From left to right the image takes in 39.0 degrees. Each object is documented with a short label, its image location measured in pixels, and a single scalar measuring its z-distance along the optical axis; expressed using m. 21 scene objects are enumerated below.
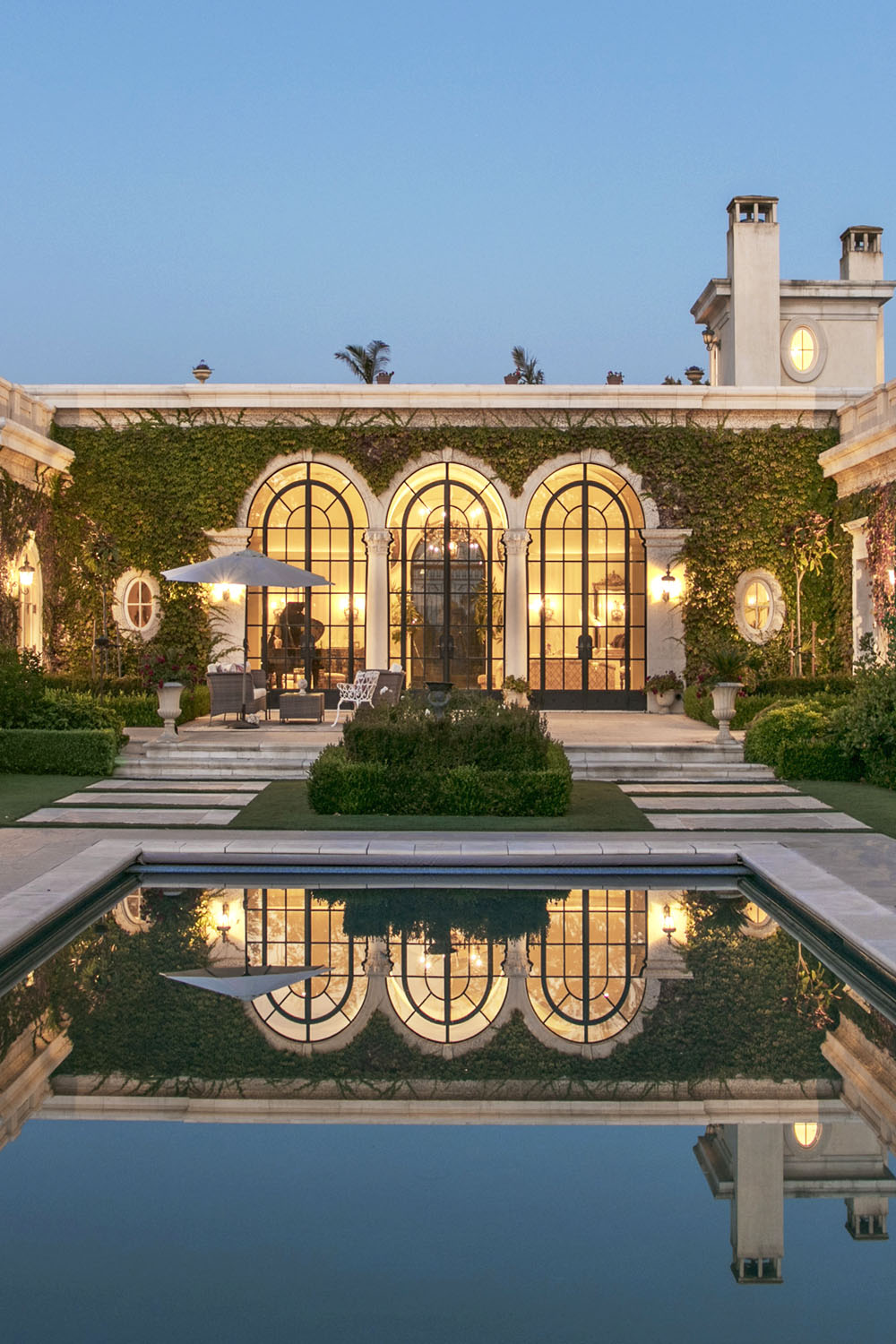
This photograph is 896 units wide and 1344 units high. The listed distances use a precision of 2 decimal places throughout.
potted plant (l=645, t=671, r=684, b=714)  19.73
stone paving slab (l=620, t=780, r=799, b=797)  12.78
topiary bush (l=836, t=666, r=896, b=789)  12.66
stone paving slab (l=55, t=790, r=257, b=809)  11.72
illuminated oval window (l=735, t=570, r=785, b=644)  19.97
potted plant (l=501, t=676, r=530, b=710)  19.50
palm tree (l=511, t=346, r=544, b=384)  36.12
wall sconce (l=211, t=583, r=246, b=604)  19.80
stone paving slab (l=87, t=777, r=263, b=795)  12.78
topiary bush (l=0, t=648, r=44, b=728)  13.67
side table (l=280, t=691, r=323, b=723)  16.77
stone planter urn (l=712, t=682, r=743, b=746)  15.02
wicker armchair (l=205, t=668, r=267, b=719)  16.58
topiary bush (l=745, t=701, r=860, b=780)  13.26
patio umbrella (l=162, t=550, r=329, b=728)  16.03
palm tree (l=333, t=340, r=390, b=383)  35.09
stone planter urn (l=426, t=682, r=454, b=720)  11.91
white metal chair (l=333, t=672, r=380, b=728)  16.91
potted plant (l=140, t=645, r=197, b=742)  17.53
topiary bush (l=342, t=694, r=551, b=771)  11.08
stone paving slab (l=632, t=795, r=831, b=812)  11.61
